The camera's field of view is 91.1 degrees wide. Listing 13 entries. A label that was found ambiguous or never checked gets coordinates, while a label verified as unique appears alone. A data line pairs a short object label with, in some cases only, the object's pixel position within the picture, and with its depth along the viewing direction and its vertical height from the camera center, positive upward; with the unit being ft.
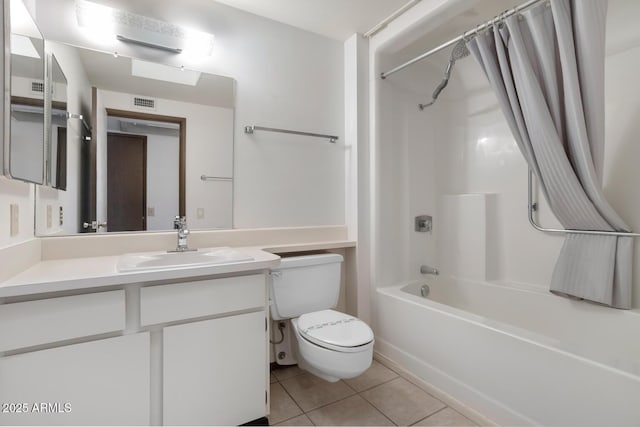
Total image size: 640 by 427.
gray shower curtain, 4.32 +1.45
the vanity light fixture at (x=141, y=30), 5.11 +3.20
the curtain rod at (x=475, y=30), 4.57 +3.07
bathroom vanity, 3.30 -1.59
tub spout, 8.07 -1.47
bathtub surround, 4.28 -0.79
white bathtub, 3.80 -2.17
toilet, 4.78 -1.92
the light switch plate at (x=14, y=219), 3.79 -0.08
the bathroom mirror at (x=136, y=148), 4.96 +1.14
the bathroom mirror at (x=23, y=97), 3.60 +1.44
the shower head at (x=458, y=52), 5.73 +3.07
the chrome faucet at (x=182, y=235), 5.36 -0.38
